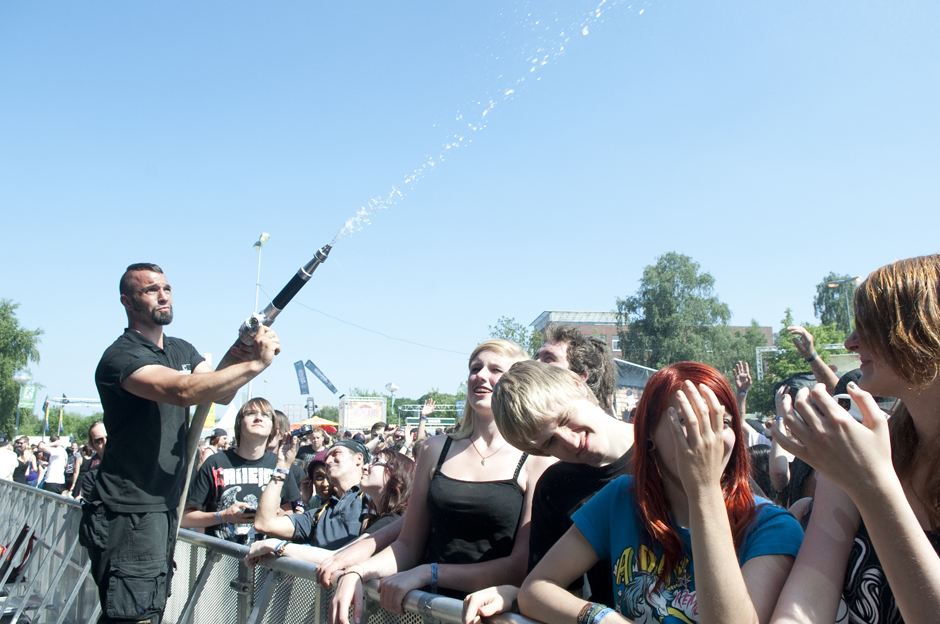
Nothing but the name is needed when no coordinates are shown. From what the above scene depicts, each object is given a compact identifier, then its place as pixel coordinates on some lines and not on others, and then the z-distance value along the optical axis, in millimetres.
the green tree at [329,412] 108750
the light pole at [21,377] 27738
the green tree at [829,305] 64675
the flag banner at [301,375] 35553
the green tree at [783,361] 45272
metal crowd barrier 2990
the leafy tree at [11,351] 52094
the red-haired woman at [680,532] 1642
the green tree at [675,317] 56469
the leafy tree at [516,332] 36000
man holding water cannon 3135
